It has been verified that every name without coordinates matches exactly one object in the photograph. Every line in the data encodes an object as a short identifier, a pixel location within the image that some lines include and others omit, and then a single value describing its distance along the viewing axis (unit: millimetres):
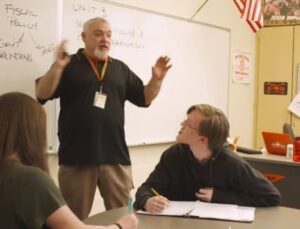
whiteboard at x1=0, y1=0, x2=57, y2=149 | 2953
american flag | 4531
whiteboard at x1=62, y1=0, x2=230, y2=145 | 3681
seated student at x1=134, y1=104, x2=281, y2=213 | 2074
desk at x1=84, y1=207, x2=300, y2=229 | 1744
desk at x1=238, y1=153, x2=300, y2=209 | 3523
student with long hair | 1343
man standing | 2844
